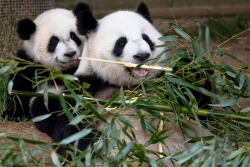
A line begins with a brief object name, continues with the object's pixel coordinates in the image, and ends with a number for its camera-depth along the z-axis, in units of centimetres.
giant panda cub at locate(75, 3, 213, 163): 779
